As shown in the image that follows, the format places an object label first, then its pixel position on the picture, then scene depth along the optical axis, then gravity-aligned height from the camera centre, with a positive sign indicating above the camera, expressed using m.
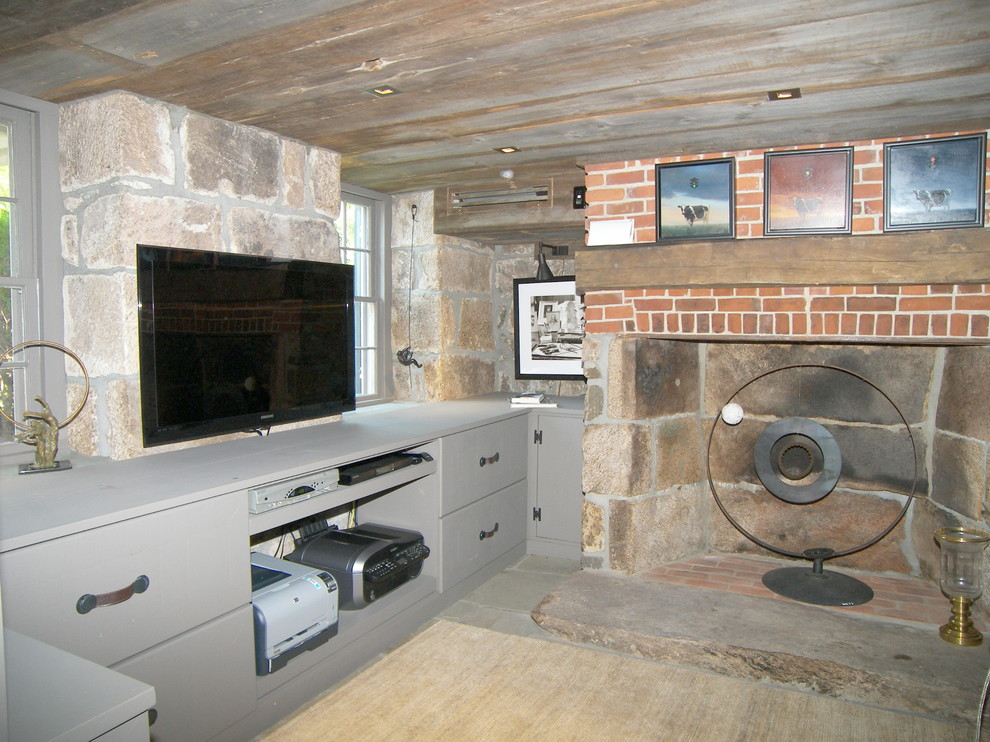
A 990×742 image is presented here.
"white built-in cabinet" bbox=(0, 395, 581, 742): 1.61 -0.63
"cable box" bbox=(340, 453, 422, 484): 2.53 -0.52
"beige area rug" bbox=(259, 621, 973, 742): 2.14 -1.24
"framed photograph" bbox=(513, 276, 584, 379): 4.27 +0.03
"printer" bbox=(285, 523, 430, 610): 2.67 -0.91
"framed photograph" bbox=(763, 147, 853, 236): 2.65 +0.55
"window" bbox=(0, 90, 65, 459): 2.29 +0.26
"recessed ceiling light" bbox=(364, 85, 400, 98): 2.19 +0.78
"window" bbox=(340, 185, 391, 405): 3.87 +0.28
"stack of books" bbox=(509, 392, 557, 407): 3.83 -0.38
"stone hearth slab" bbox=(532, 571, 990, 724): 2.26 -1.13
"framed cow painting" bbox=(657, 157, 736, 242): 2.82 +0.55
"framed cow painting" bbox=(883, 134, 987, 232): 2.49 +0.55
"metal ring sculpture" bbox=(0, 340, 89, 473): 2.11 -0.32
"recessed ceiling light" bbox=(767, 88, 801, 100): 2.14 +0.75
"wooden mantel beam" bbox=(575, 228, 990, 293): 2.44 +0.28
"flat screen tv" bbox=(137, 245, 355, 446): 2.27 -0.03
